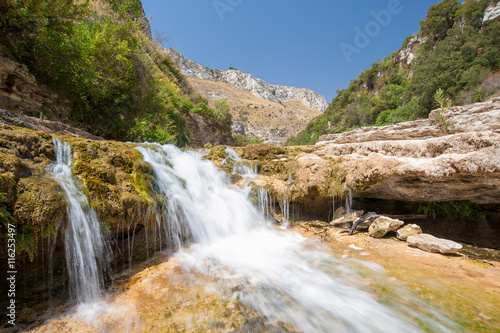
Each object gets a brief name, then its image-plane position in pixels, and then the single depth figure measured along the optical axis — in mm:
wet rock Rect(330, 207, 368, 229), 5481
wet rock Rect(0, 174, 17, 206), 2082
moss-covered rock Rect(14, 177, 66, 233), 2184
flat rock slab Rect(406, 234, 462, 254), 3914
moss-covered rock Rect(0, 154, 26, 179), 2283
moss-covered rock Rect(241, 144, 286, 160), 8008
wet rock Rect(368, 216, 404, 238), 4809
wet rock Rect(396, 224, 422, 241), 4613
